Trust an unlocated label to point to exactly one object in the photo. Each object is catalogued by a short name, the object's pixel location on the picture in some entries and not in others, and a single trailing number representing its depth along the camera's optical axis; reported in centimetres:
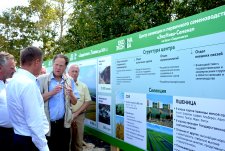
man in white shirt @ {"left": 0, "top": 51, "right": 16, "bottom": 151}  242
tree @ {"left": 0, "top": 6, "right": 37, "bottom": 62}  1420
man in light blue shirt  262
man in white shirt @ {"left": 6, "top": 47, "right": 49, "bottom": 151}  174
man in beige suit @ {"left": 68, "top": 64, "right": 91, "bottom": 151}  342
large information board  184
